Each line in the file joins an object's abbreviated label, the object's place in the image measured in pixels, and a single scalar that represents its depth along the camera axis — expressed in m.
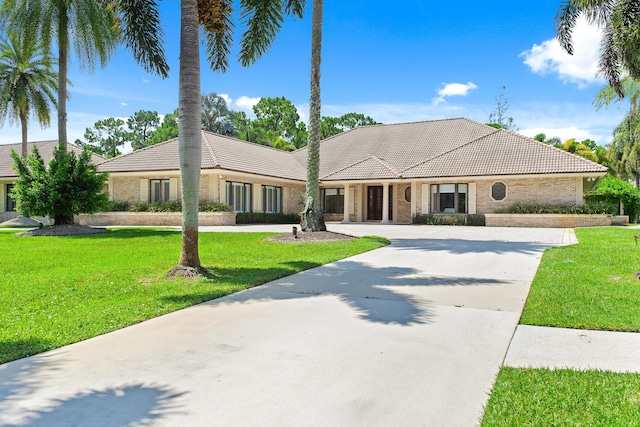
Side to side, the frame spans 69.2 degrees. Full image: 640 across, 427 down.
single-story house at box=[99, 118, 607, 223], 26.70
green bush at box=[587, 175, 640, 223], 32.09
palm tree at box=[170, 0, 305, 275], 9.21
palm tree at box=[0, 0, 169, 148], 21.52
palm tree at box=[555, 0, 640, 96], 11.99
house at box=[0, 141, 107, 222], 35.81
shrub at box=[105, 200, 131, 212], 30.34
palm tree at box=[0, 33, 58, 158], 29.89
